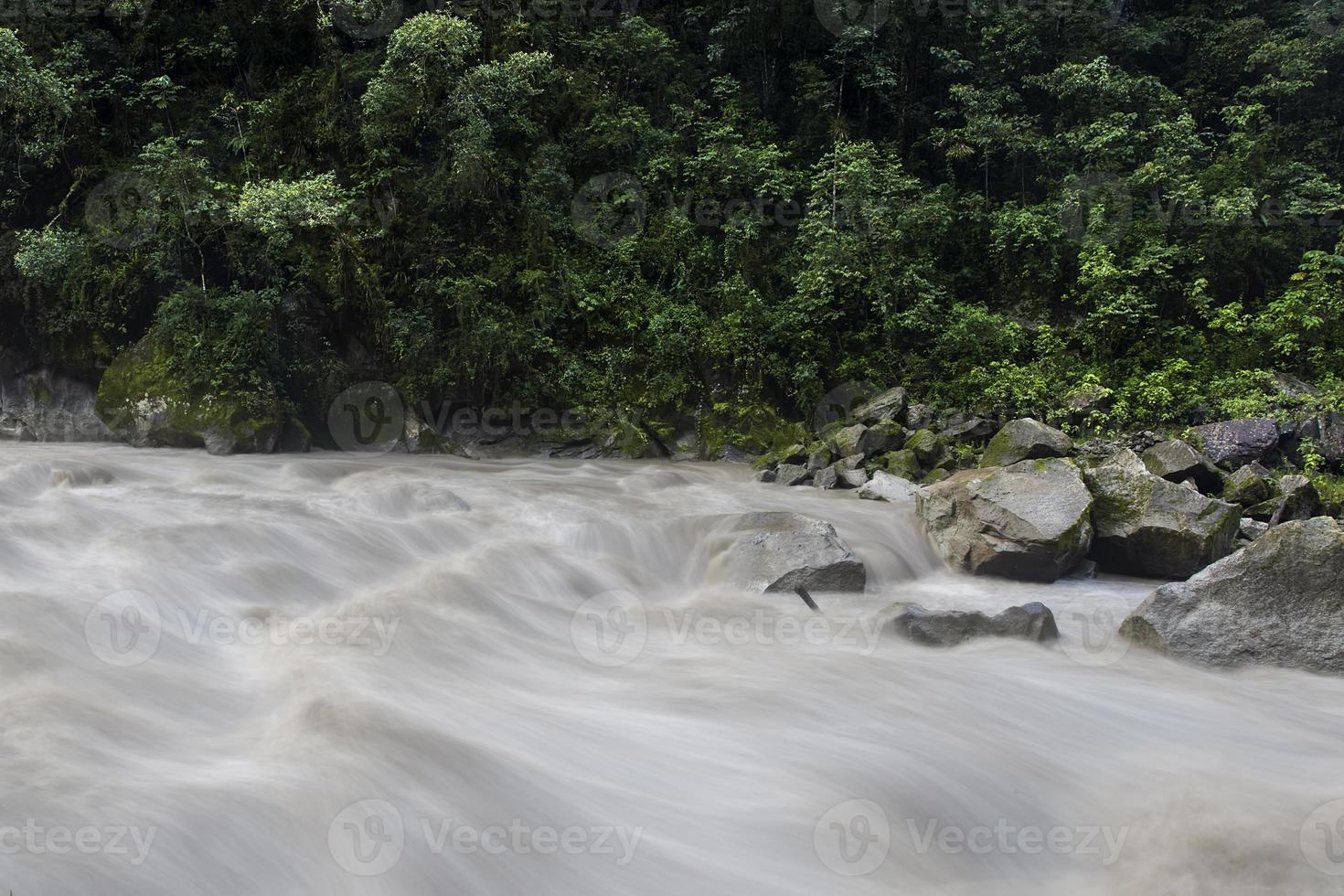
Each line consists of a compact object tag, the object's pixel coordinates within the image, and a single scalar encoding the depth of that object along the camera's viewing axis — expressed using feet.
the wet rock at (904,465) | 31.40
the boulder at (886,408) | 35.17
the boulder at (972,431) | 33.55
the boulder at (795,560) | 20.20
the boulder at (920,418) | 35.06
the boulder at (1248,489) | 26.17
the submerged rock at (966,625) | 16.79
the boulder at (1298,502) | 25.32
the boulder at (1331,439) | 29.35
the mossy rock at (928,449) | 32.07
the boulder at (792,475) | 33.14
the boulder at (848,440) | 33.14
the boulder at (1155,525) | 22.03
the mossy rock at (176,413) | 33.86
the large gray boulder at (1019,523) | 21.79
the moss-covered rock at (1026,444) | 28.12
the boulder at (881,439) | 33.09
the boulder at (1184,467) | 26.89
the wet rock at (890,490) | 29.35
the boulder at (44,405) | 36.99
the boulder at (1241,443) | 29.37
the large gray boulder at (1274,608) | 15.64
